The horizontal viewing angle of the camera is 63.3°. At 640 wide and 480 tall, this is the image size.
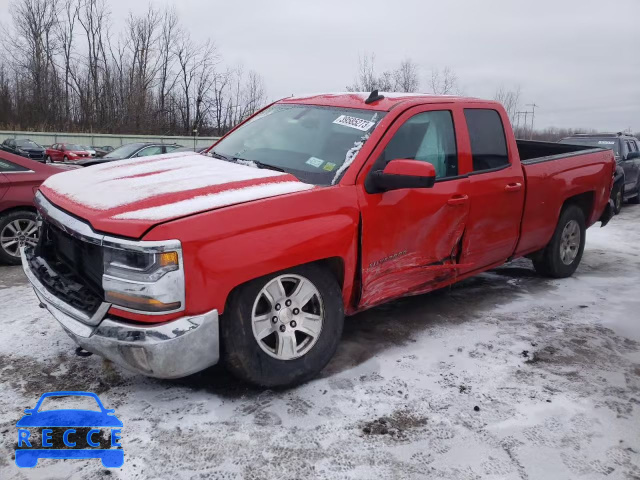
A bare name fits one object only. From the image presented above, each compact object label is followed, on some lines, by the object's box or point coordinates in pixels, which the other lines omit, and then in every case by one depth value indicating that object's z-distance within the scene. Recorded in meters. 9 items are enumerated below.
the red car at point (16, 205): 5.92
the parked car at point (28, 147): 25.56
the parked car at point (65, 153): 29.27
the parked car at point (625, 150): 12.51
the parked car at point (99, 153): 24.15
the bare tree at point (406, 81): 40.44
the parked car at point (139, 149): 15.91
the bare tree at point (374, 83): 40.14
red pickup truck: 2.58
